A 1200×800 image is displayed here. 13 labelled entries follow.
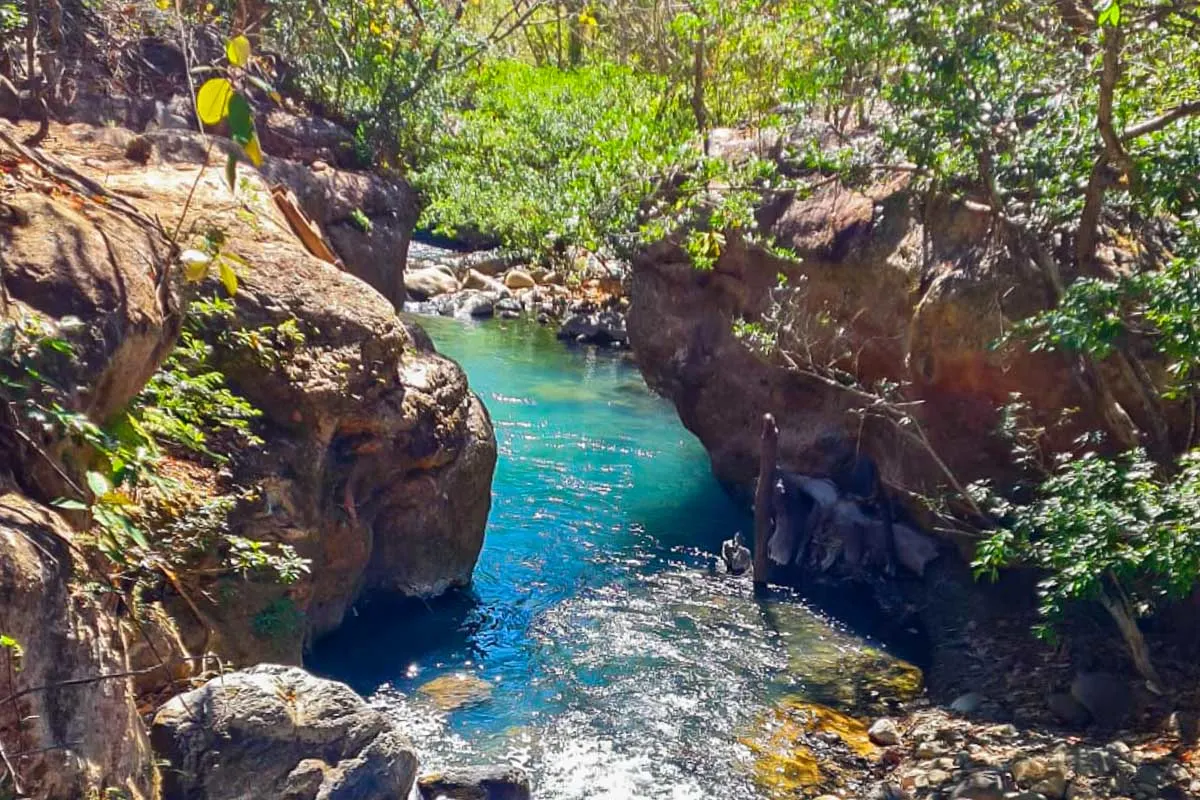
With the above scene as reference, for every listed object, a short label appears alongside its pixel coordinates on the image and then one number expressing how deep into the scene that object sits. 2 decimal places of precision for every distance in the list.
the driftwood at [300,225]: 10.39
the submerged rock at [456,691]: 9.13
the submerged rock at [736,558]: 12.80
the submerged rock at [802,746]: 8.09
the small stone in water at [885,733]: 8.74
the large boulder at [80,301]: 4.59
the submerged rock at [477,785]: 7.08
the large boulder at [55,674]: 3.93
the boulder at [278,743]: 5.53
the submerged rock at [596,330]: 25.00
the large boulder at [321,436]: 7.92
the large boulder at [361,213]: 14.78
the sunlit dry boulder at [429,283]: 27.69
